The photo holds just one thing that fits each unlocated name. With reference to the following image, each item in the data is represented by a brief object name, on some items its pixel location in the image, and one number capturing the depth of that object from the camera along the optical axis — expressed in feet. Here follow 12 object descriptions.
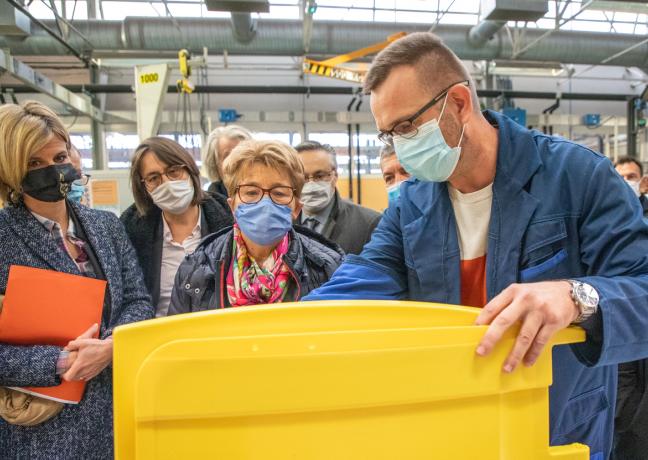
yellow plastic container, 1.51
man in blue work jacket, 2.38
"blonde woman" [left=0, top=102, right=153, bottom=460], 3.57
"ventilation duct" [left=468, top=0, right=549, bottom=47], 11.88
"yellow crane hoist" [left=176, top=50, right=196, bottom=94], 11.98
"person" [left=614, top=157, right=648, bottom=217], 10.73
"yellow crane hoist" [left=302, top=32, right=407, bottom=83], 13.75
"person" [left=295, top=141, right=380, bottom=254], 6.97
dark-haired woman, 5.32
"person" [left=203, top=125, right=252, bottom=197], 7.24
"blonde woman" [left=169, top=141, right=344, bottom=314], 4.25
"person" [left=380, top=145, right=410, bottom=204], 7.19
